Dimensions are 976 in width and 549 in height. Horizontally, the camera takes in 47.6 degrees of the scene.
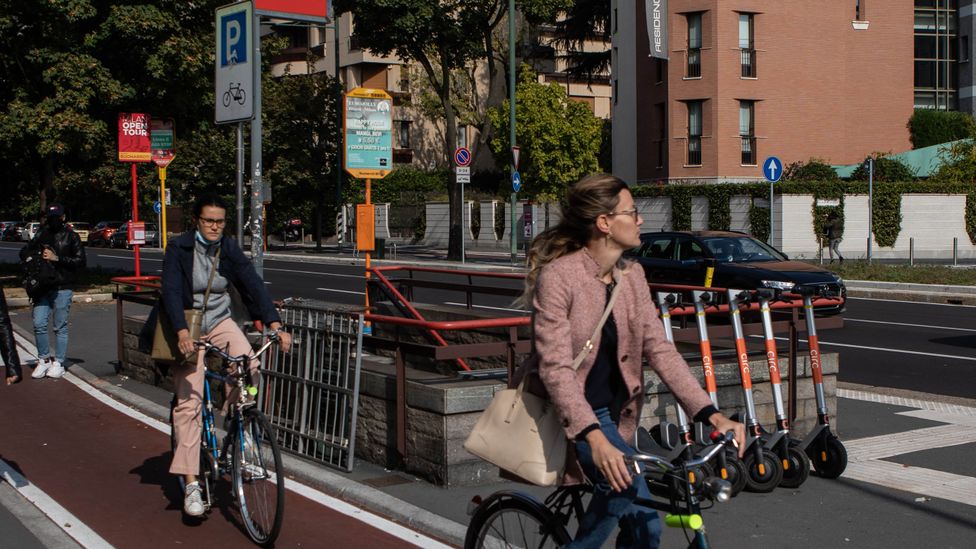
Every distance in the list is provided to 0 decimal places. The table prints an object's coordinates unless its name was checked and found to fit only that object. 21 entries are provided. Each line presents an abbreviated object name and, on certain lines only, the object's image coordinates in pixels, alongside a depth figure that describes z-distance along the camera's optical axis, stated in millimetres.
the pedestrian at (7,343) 6820
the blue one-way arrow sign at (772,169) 26750
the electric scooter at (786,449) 6566
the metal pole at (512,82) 37406
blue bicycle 5520
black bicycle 3367
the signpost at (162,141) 19734
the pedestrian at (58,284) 11555
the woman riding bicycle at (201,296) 6055
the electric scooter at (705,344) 6691
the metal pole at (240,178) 10866
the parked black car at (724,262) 17875
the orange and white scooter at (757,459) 6402
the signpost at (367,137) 15852
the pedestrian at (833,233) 32719
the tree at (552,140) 39969
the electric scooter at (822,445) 6762
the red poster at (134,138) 19641
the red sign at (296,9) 10703
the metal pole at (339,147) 45656
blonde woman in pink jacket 3502
